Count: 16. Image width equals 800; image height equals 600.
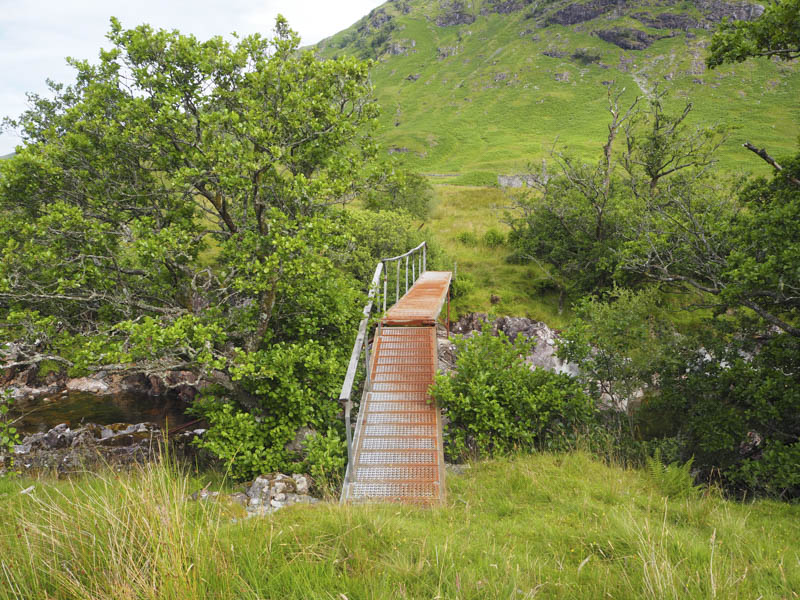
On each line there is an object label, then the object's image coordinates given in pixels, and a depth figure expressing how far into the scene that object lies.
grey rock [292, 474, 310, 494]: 7.47
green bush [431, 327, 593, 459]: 7.78
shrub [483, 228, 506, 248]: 22.66
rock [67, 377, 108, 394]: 15.40
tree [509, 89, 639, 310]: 15.30
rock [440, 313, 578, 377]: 14.67
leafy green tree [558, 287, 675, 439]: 8.70
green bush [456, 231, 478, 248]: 23.26
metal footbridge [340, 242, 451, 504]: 6.25
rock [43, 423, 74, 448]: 11.79
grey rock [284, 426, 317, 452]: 9.52
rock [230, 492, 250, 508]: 6.98
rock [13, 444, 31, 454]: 11.28
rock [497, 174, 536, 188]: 59.97
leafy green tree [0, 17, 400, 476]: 7.61
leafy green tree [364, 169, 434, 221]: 23.66
